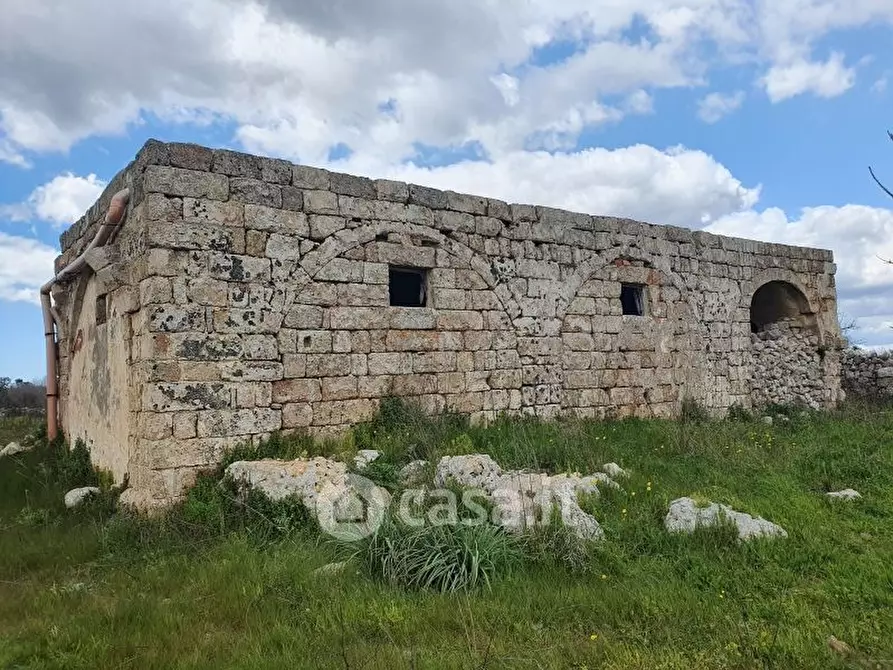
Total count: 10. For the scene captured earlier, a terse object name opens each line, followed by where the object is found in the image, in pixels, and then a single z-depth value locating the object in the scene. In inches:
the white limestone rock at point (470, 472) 235.5
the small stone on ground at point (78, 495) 272.7
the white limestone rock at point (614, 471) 258.2
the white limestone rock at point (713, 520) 200.1
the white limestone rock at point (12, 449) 381.1
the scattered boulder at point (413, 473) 244.8
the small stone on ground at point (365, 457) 256.7
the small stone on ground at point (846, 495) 238.1
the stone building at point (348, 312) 259.8
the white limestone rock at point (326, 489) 216.8
